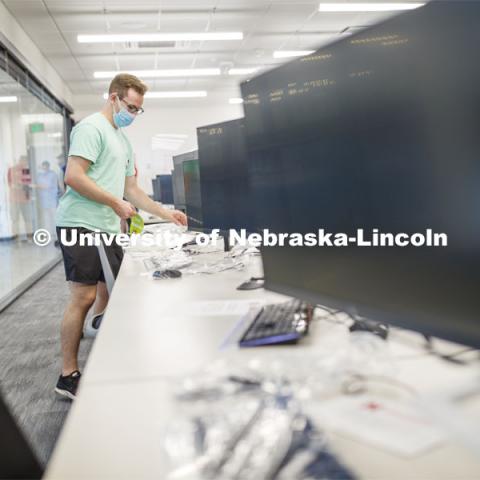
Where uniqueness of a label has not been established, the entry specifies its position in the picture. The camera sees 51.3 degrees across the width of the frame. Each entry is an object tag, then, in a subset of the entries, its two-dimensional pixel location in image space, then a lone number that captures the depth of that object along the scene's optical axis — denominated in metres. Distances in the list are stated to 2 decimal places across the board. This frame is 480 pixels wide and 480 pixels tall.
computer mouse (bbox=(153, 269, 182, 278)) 1.74
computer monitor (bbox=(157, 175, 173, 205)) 4.95
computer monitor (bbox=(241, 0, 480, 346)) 0.65
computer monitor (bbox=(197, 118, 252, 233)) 2.04
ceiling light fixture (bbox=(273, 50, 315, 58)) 6.95
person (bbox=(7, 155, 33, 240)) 5.55
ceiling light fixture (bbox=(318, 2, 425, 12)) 5.29
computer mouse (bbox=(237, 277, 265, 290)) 1.50
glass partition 5.17
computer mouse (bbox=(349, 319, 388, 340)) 0.98
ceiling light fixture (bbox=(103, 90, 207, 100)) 9.41
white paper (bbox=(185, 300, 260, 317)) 1.22
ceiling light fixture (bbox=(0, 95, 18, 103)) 5.06
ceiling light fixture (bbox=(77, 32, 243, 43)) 5.83
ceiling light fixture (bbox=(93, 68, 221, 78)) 7.79
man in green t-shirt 2.19
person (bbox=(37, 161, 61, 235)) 7.35
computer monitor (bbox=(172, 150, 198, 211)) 3.07
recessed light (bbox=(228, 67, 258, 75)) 7.95
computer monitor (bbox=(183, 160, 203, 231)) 2.44
